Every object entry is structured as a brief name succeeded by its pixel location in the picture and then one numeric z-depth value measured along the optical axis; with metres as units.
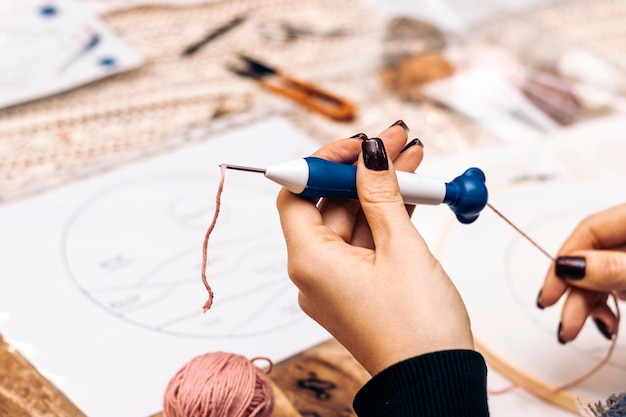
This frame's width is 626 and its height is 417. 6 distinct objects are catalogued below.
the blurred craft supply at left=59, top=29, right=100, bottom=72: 0.90
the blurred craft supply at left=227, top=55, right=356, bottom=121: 0.89
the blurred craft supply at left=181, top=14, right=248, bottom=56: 0.97
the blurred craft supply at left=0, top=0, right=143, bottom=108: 0.87
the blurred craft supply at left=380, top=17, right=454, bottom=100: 0.93
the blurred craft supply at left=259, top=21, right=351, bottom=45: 1.02
